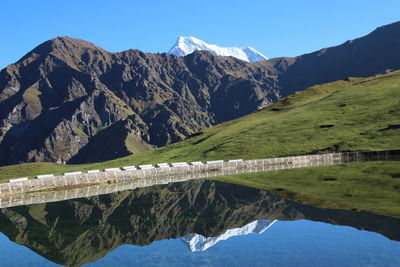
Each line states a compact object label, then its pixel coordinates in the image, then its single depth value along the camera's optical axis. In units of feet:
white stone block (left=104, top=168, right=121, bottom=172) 278.19
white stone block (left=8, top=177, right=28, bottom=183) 225.56
